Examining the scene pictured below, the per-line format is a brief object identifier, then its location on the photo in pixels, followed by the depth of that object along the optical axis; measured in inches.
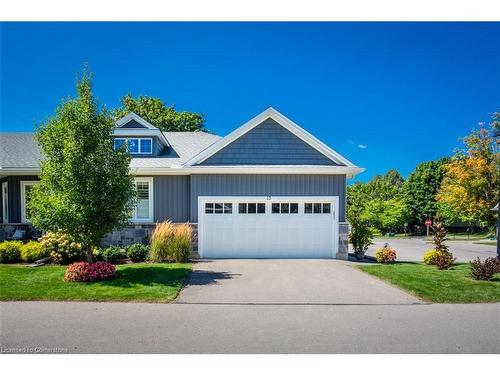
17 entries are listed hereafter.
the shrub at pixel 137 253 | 469.1
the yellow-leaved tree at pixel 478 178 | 1173.7
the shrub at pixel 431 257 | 484.3
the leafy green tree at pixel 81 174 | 343.6
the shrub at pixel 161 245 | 464.1
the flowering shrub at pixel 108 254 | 461.1
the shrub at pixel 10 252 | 449.2
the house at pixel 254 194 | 518.3
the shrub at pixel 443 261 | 445.7
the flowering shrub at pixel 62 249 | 444.1
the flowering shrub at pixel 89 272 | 347.3
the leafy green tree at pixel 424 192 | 1608.0
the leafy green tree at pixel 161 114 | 1398.9
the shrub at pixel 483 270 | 377.2
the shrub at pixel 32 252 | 449.7
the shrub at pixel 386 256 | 511.8
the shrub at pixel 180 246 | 466.6
